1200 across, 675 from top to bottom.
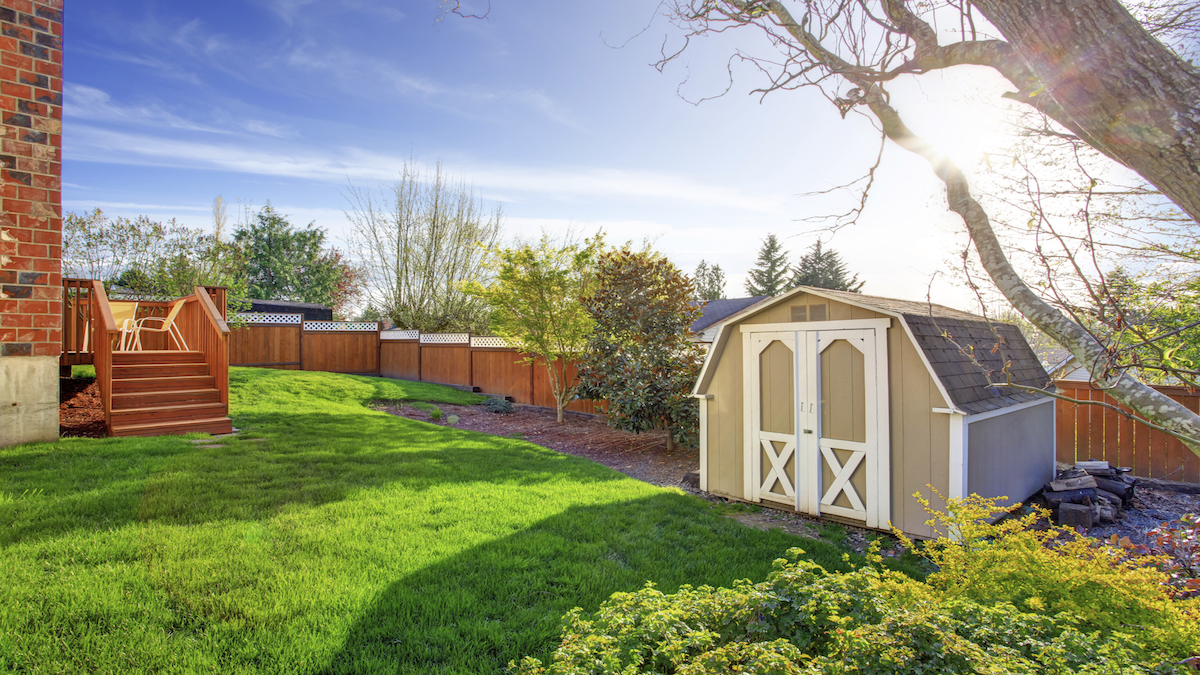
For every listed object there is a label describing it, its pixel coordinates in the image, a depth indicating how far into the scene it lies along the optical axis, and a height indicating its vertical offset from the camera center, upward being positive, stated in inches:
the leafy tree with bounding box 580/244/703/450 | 309.7 -1.6
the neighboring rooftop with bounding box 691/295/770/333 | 768.3 +57.5
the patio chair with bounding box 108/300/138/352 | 328.4 +16.8
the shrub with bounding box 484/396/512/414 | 467.3 -58.6
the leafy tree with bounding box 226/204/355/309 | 975.0 +162.5
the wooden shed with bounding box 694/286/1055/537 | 173.0 -25.1
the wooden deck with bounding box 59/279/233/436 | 243.8 -16.3
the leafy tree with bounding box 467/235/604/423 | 399.9 +39.7
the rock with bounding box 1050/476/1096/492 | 223.6 -61.8
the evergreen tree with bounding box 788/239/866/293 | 1234.0 +187.7
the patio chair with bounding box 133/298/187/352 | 321.5 +9.4
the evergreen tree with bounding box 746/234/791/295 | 1312.7 +203.7
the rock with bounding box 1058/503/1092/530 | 202.4 -68.9
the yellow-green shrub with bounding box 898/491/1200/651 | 74.9 -40.8
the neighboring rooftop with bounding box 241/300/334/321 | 753.0 +52.9
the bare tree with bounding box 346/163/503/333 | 701.9 +147.6
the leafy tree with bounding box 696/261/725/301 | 1533.0 +204.7
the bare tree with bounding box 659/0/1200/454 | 59.9 +39.6
